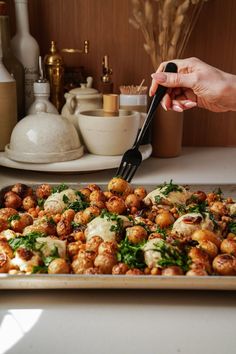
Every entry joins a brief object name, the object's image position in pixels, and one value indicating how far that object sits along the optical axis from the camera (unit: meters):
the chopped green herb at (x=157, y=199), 0.98
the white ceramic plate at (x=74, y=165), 1.33
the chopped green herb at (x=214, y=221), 0.87
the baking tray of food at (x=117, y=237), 0.67
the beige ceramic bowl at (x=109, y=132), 1.38
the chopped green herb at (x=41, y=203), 1.02
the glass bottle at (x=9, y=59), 1.58
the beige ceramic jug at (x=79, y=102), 1.54
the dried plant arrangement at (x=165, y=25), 1.54
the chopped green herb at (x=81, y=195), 1.01
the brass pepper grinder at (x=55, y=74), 1.66
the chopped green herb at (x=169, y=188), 1.01
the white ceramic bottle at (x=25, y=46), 1.65
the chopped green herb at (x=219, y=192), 1.06
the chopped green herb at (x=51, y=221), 0.89
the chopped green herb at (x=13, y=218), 0.89
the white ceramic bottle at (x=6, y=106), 1.45
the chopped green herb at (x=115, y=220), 0.83
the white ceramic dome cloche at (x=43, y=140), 1.34
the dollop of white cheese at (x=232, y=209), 0.95
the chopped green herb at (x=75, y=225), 0.89
